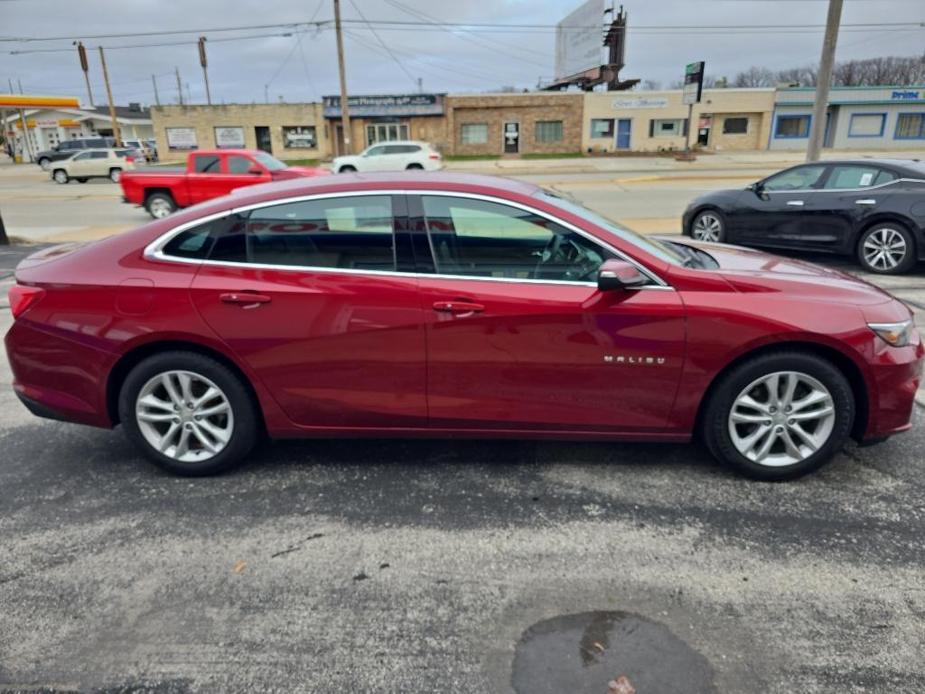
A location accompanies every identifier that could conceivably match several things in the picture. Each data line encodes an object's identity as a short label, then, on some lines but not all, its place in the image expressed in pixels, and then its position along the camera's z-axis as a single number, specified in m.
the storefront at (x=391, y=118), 43.52
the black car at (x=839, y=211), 8.28
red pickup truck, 15.94
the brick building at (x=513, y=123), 43.78
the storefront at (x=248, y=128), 44.84
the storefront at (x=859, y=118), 45.16
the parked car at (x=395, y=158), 27.58
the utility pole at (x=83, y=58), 51.01
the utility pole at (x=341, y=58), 31.62
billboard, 47.95
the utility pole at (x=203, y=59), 53.74
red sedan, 3.31
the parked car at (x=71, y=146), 39.62
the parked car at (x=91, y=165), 30.59
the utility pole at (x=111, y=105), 48.54
